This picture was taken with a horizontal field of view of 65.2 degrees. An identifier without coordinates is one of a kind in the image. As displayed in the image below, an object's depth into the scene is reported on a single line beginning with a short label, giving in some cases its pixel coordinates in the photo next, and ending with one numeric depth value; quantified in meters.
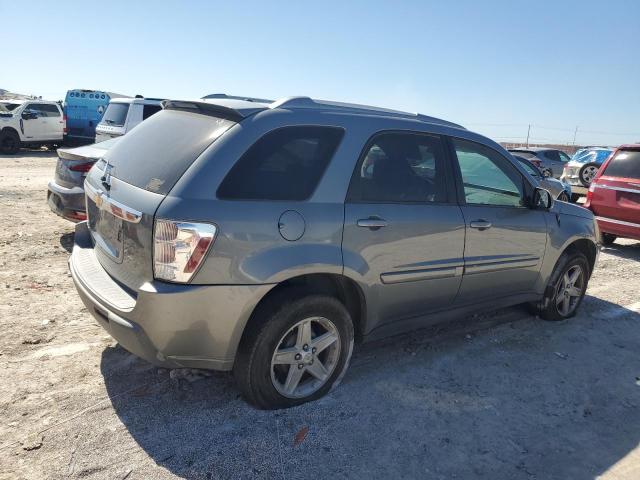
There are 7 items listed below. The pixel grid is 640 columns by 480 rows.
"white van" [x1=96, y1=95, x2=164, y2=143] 11.38
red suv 7.86
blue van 20.11
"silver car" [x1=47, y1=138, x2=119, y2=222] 5.73
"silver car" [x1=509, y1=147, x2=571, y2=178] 18.25
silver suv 2.66
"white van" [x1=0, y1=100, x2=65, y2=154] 17.94
